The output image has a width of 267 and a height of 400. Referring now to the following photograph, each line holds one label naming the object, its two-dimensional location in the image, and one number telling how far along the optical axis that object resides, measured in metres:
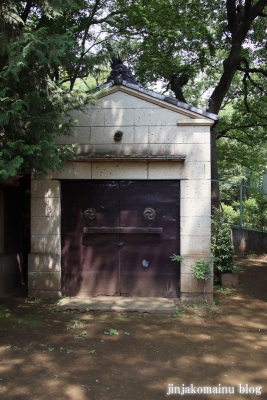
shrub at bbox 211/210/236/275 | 9.31
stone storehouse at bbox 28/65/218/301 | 7.89
